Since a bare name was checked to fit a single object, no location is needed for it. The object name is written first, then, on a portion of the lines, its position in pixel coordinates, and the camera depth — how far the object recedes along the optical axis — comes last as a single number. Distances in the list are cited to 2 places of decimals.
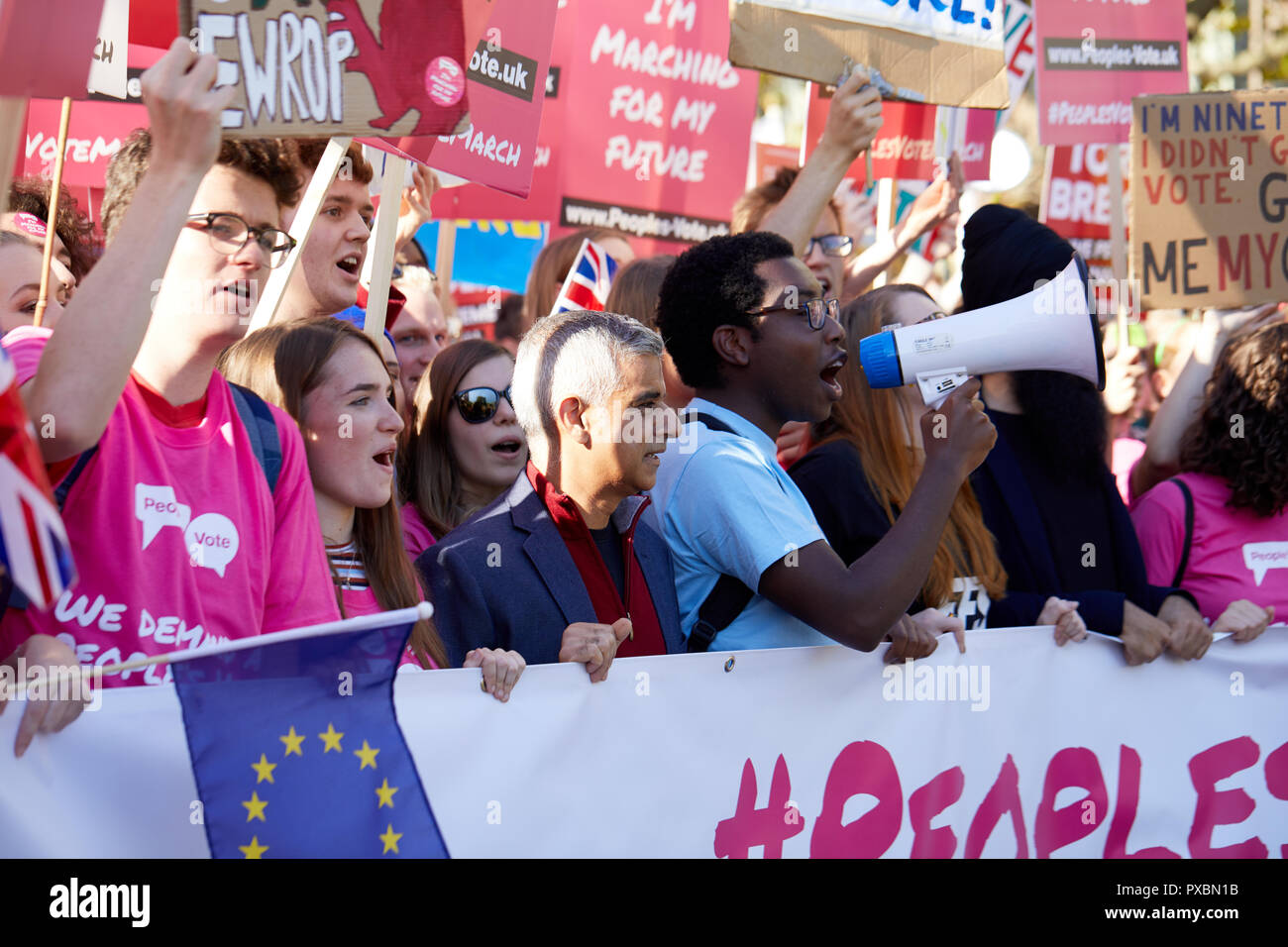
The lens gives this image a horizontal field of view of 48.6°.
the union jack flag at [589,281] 4.93
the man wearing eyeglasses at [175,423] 2.05
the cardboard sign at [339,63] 2.51
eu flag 2.18
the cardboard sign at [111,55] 3.62
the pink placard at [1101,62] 5.83
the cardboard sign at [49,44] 2.29
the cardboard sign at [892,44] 4.21
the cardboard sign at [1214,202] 4.68
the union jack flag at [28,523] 1.65
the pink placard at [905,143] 5.78
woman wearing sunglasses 4.00
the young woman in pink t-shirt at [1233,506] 4.02
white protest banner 2.23
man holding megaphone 2.96
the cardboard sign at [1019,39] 7.20
